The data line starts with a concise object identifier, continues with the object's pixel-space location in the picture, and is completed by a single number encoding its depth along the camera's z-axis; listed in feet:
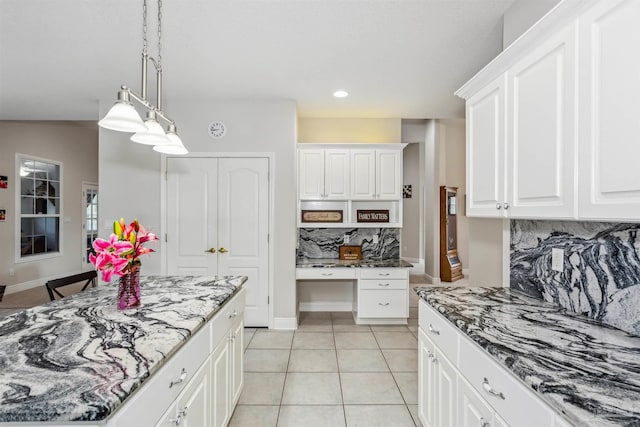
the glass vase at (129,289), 5.38
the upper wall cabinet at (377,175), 14.21
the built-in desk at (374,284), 13.37
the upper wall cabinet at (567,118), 3.45
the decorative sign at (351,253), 14.85
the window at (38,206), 18.92
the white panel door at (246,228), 13.24
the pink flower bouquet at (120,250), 4.97
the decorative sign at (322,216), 14.56
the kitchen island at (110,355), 2.84
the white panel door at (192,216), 13.26
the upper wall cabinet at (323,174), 14.16
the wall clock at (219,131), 13.23
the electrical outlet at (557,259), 5.72
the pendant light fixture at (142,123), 4.98
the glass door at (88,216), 23.22
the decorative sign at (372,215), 14.74
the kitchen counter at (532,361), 2.88
